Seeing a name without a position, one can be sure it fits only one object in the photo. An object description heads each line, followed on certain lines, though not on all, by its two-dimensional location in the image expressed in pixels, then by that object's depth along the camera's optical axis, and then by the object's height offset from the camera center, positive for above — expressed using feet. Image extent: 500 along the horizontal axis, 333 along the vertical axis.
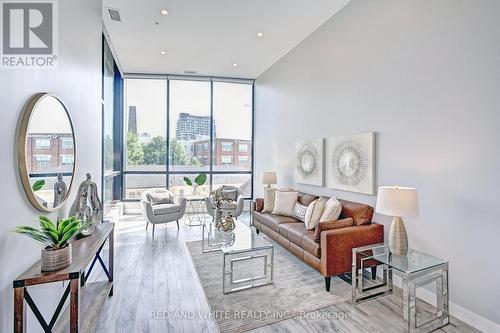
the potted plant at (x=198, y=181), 21.11 -1.41
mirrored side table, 7.30 -3.41
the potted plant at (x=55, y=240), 5.41 -1.66
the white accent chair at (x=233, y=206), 18.24 -3.00
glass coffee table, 9.95 -4.04
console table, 4.94 -2.76
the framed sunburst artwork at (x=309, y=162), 14.60 +0.15
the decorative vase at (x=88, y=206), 8.05 -1.40
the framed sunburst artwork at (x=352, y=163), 11.19 +0.09
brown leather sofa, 9.57 -2.98
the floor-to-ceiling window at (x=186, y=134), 22.00 +2.59
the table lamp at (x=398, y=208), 8.04 -1.33
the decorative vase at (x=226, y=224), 12.05 -2.77
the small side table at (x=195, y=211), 19.71 -4.11
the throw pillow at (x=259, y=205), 16.67 -2.61
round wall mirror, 5.65 +0.26
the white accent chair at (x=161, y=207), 16.25 -2.80
